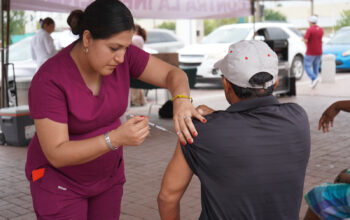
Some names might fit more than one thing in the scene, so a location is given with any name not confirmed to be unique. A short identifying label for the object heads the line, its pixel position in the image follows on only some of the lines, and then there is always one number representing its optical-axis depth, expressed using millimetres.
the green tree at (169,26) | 39562
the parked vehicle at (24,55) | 12156
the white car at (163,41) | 16734
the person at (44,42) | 10023
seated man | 1837
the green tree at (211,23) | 40938
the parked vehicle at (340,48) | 17375
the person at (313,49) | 13252
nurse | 1872
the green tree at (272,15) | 46859
